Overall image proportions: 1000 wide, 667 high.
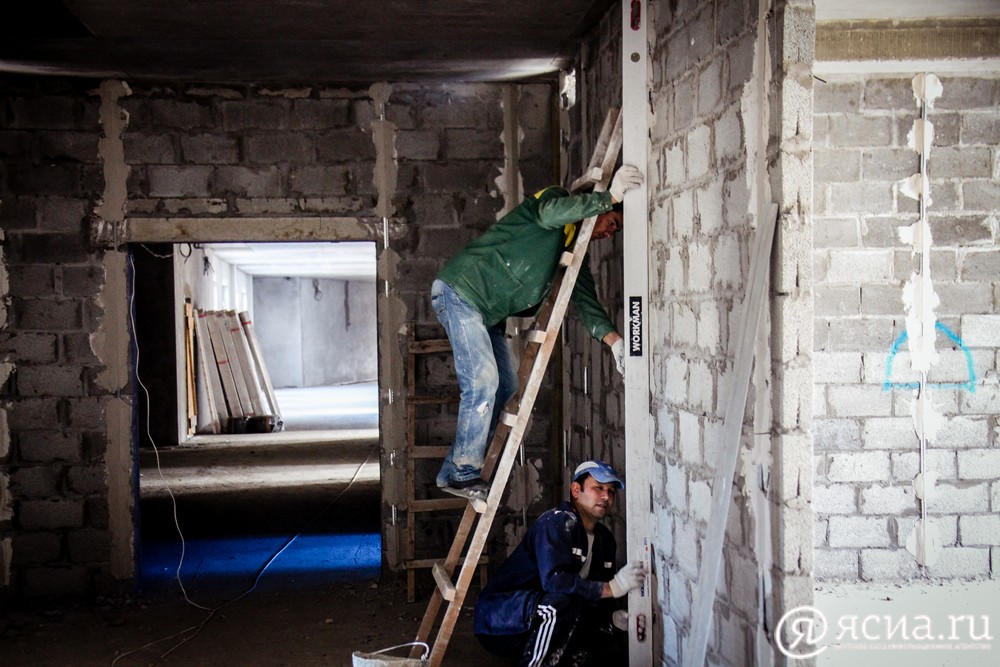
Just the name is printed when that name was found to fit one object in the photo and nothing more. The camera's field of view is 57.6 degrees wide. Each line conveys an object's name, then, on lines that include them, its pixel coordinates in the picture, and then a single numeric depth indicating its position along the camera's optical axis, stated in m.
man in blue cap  3.45
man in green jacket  3.75
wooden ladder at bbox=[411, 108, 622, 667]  3.54
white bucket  3.43
